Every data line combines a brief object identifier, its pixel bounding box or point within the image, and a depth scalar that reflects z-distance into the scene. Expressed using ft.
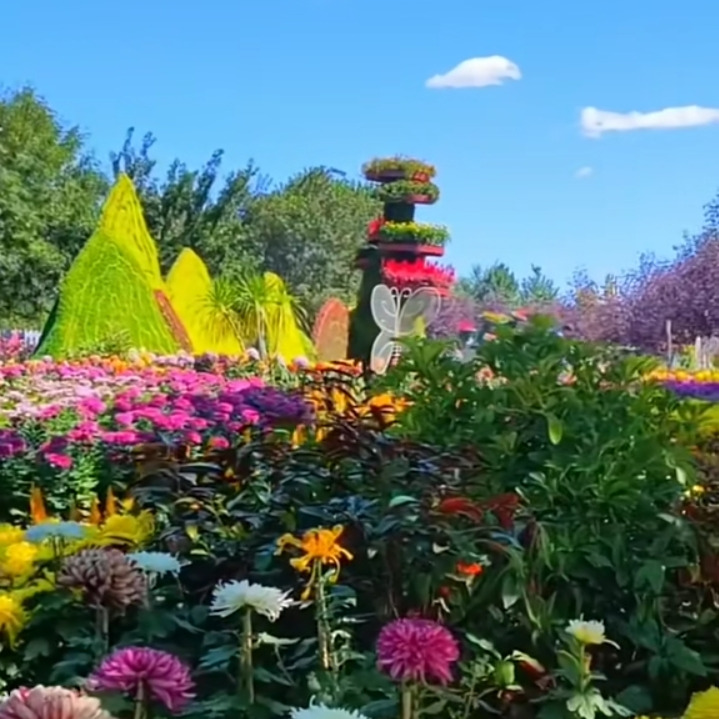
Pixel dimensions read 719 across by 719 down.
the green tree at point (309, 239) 110.83
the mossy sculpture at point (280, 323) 47.67
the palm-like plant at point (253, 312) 47.01
